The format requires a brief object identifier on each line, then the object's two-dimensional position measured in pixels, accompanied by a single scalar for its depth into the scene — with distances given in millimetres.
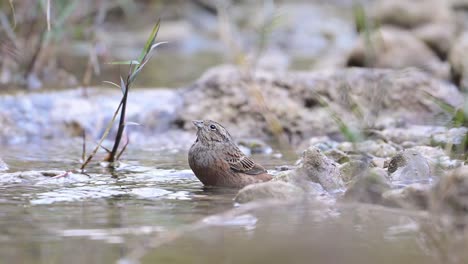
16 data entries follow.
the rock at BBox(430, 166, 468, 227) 7848
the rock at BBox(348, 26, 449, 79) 24125
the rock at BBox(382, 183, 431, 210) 8570
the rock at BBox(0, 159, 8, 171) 12273
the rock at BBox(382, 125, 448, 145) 14703
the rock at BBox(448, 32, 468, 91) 19234
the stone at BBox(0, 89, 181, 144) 17297
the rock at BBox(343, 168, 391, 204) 9109
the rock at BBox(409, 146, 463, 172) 10922
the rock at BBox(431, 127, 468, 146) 12352
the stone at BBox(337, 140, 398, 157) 13594
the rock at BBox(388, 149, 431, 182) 10961
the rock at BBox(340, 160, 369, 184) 10695
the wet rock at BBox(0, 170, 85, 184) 10922
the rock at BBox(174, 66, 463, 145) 17703
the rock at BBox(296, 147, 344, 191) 10531
